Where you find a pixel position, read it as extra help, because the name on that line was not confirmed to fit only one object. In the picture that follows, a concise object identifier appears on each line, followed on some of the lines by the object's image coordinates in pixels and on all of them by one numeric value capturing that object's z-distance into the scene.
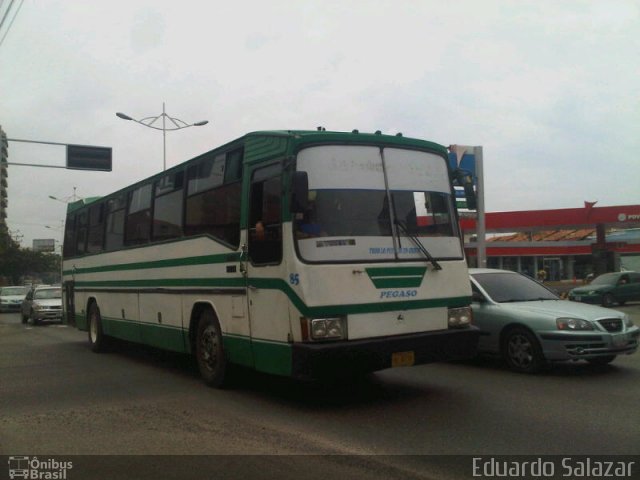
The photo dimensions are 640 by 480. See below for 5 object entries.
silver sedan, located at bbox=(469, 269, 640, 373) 8.21
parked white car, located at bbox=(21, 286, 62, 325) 22.20
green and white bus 6.25
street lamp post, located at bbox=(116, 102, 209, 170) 28.97
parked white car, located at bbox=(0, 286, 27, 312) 32.25
